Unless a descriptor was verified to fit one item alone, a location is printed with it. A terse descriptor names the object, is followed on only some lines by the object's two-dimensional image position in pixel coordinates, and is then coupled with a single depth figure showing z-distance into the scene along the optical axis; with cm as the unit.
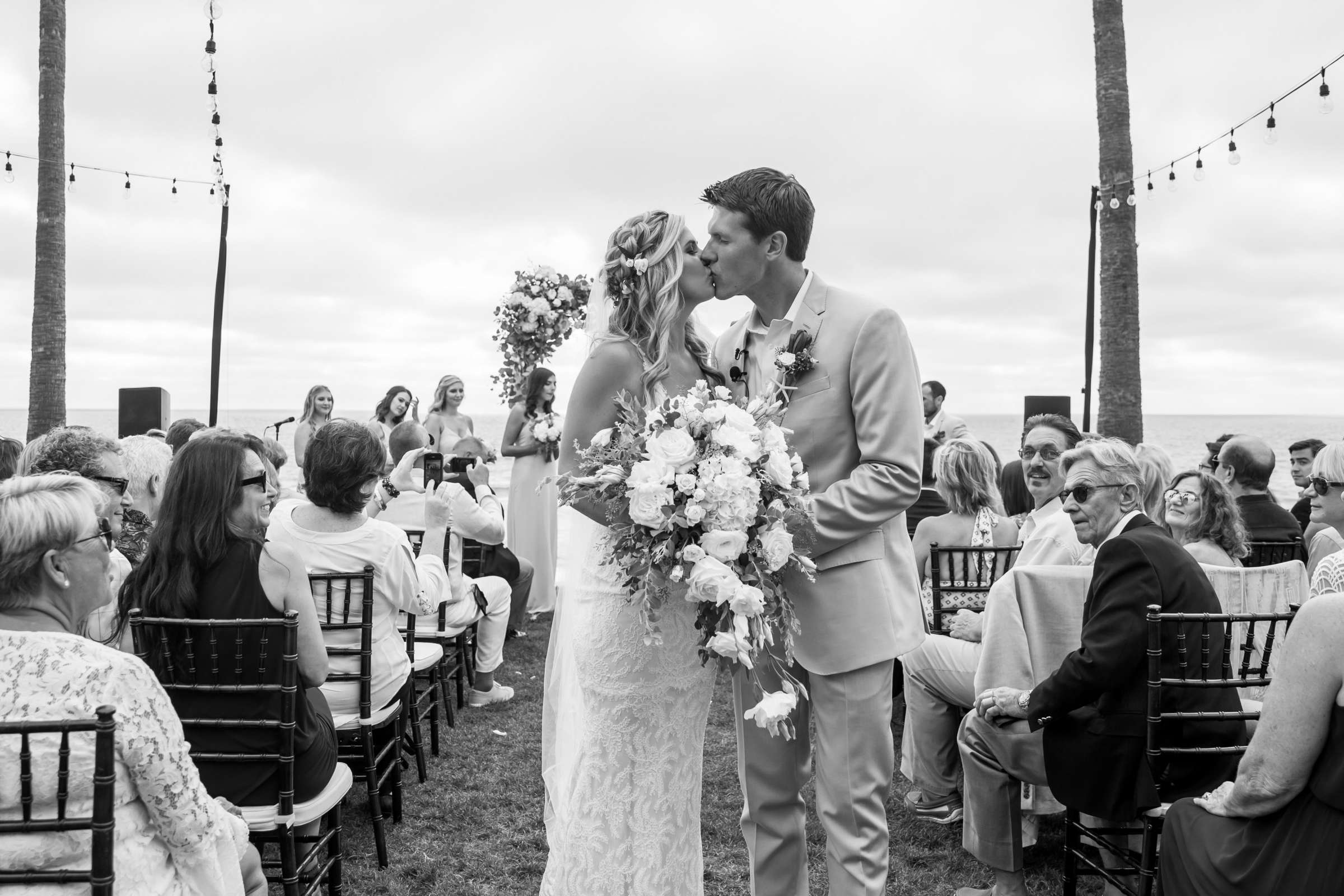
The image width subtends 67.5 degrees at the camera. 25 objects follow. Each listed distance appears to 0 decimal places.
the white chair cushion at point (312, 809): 331
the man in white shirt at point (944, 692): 466
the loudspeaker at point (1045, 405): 1249
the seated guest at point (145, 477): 459
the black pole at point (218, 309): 1122
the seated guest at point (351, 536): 445
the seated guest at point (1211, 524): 462
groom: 297
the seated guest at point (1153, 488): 398
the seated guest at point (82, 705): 211
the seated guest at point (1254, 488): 637
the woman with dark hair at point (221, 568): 325
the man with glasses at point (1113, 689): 333
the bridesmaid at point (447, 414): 1012
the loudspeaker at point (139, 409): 1079
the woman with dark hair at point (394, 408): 1028
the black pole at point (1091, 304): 1232
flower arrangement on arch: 948
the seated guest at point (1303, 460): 879
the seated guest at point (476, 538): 641
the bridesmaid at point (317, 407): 1053
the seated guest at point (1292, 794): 241
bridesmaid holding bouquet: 898
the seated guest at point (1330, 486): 603
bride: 317
